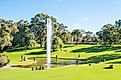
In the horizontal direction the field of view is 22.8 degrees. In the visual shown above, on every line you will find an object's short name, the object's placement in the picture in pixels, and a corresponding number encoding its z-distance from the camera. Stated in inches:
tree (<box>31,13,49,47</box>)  4938.5
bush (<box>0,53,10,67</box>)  2595.7
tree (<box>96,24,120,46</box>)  5196.9
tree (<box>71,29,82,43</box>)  6815.9
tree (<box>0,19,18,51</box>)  3864.7
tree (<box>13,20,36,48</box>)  4495.6
